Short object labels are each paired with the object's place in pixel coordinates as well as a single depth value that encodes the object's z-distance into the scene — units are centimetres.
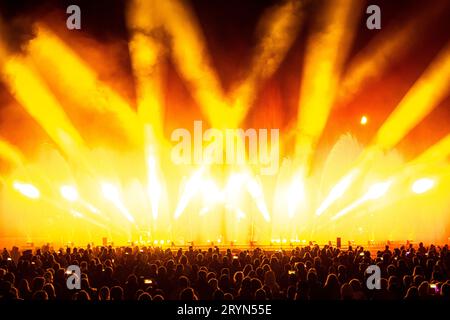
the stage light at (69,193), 3325
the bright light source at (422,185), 3098
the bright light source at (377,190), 3272
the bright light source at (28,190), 3322
